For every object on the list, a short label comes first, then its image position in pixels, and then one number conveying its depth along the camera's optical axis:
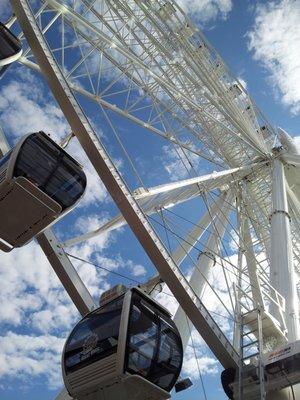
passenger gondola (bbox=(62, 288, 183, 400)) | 7.10
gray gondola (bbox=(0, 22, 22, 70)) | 9.93
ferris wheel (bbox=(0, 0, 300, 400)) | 8.70
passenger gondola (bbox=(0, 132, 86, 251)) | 7.78
